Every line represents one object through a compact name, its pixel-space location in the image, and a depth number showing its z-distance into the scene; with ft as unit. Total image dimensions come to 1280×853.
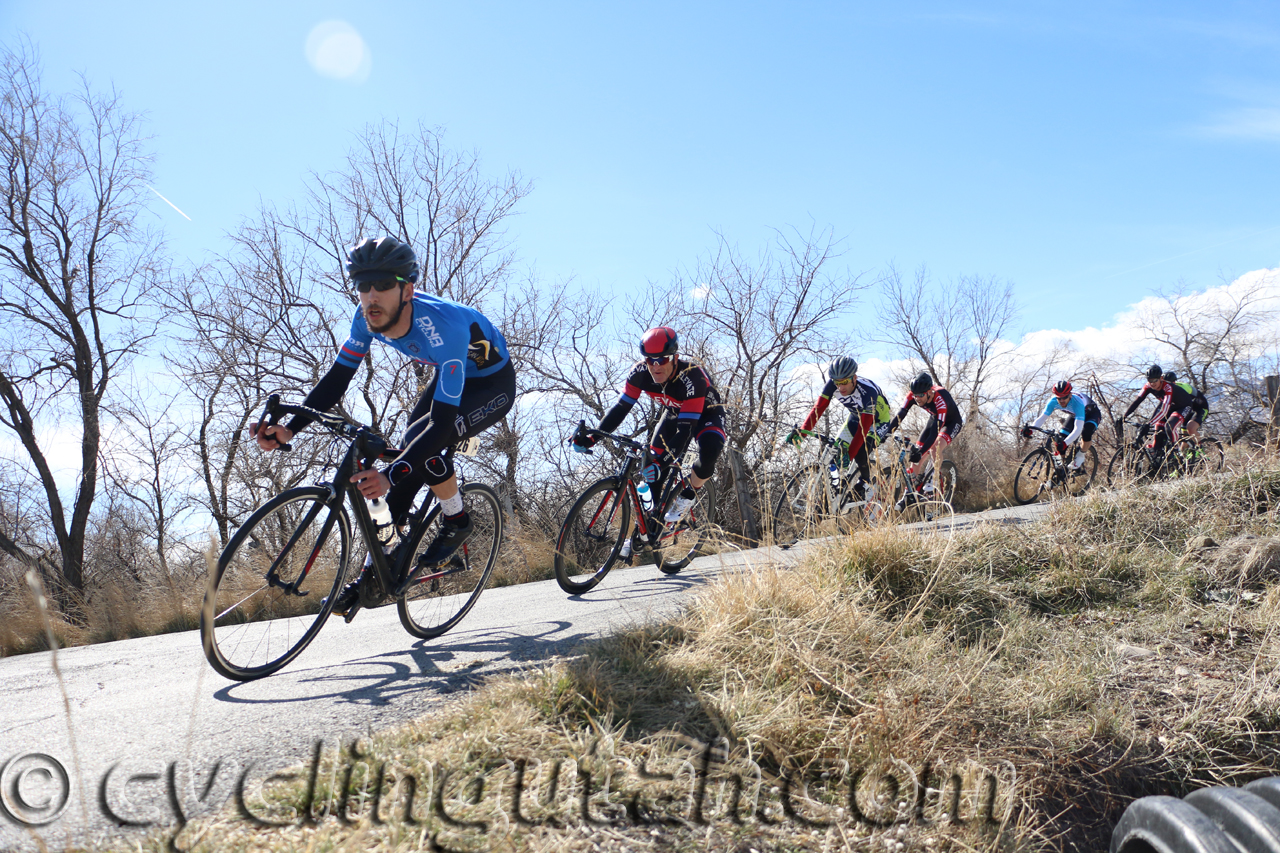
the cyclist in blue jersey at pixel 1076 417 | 40.91
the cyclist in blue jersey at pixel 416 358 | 13.46
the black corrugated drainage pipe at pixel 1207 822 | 7.50
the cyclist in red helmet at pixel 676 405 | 22.03
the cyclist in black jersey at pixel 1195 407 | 43.14
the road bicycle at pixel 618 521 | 21.46
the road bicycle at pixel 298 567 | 12.42
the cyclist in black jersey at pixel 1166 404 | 42.88
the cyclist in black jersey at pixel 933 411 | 33.47
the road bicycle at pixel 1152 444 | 38.46
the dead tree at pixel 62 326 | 63.31
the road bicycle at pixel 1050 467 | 41.57
